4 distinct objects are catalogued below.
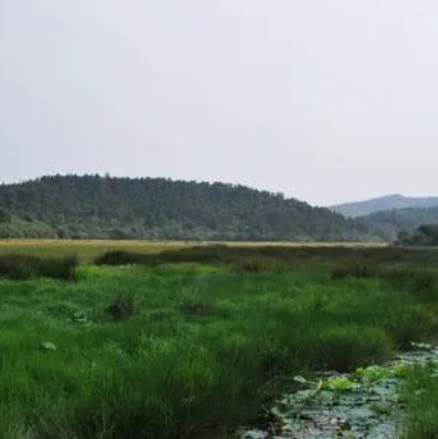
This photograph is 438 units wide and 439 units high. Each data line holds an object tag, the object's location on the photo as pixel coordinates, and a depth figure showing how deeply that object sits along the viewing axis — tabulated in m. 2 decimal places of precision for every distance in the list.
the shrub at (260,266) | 28.70
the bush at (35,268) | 23.94
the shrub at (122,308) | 14.85
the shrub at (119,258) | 38.09
